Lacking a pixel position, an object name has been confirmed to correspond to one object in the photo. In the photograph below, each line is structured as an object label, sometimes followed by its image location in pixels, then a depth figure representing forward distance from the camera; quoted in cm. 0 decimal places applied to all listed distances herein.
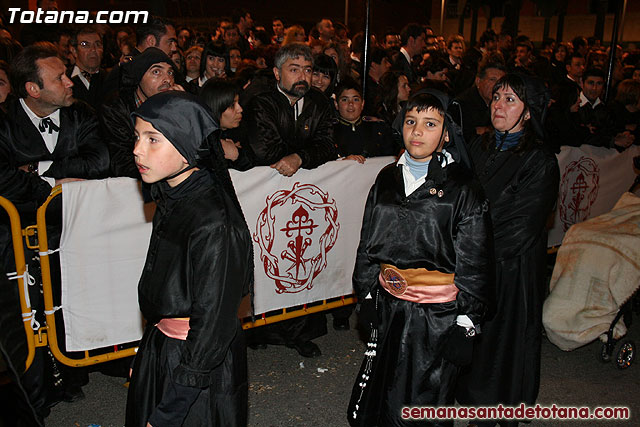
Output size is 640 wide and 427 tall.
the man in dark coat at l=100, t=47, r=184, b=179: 486
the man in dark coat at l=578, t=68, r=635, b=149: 755
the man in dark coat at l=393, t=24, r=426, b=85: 999
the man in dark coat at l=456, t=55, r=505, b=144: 742
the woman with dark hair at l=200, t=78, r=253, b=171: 503
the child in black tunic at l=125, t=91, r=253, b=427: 271
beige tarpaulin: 552
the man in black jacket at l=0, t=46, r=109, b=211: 444
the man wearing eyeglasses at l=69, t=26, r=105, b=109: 735
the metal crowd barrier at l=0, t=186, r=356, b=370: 425
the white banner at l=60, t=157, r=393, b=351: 445
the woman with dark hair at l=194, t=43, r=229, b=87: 834
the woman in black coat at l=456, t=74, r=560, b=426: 444
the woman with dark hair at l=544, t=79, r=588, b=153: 749
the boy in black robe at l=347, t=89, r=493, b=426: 362
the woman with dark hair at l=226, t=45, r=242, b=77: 1011
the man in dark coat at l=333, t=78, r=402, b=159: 637
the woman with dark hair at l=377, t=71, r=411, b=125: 722
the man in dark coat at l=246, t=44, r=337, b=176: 536
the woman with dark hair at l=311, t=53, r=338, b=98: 697
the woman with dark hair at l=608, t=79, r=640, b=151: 841
